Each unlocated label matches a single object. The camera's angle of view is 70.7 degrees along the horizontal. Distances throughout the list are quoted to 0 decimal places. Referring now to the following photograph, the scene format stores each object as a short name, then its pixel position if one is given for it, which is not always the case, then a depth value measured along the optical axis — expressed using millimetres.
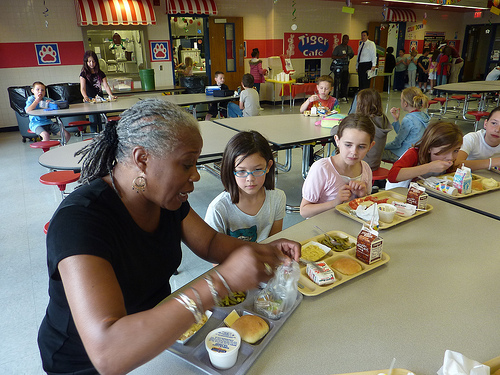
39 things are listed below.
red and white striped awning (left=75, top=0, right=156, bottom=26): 7734
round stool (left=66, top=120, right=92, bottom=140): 6179
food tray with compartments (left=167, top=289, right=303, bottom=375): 937
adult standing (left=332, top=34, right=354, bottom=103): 10750
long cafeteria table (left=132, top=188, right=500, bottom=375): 967
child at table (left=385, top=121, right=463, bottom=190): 2309
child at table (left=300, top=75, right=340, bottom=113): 4938
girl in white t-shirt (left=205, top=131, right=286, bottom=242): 1828
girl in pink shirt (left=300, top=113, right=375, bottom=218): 2189
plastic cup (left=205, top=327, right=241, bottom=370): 933
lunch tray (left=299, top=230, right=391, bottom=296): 1242
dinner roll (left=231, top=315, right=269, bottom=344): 1019
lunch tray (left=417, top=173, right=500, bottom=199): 2065
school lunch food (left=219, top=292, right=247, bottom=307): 1182
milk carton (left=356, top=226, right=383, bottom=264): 1366
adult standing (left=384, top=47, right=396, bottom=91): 12742
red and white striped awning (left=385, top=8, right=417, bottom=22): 12656
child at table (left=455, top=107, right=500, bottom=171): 2737
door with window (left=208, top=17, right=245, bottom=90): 9875
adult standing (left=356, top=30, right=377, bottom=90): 10398
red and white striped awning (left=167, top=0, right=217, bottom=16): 8727
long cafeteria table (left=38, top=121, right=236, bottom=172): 2902
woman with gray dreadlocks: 804
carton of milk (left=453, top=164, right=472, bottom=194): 2070
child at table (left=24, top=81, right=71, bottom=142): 5469
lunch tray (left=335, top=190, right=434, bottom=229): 1718
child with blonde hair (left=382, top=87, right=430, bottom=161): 3893
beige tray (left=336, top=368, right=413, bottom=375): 913
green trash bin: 8547
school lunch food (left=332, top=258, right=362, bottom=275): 1336
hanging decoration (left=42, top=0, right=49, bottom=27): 7698
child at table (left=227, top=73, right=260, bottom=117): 5840
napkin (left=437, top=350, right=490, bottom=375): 871
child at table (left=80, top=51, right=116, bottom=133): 6090
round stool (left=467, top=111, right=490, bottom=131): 6219
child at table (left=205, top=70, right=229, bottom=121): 7201
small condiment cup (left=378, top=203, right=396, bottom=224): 1707
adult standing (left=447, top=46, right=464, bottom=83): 12797
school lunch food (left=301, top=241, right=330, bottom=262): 1413
